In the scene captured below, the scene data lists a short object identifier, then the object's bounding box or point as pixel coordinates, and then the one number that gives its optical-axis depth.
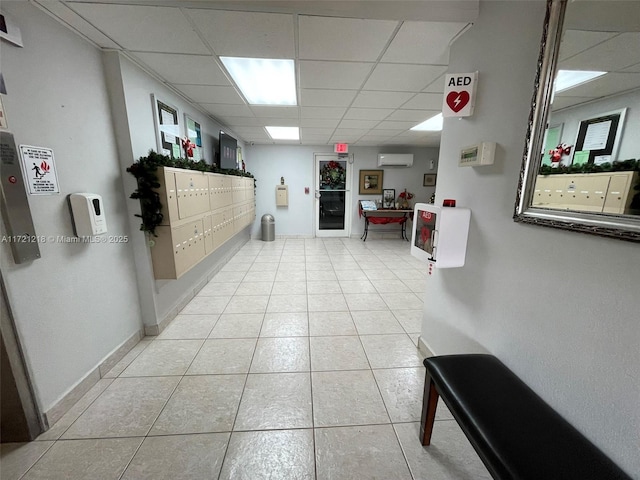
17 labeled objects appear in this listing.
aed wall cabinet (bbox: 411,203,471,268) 1.53
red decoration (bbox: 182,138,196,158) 2.95
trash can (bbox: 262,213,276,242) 6.23
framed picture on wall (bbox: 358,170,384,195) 6.49
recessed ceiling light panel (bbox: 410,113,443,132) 3.85
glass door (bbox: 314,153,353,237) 6.38
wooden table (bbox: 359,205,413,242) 6.33
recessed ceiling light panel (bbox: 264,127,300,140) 4.52
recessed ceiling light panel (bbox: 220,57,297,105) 2.13
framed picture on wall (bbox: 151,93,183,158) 2.38
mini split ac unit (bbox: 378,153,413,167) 6.18
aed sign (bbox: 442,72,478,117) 1.52
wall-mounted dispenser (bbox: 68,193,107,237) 1.60
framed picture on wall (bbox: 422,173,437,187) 6.62
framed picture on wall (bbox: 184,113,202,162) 3.04
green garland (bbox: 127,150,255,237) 2.03
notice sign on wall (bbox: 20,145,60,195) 1.34
